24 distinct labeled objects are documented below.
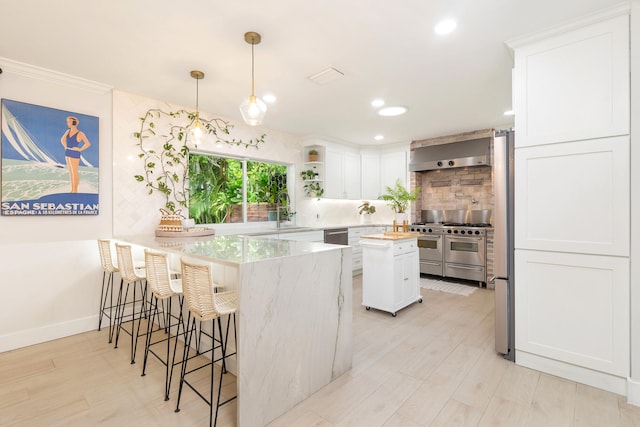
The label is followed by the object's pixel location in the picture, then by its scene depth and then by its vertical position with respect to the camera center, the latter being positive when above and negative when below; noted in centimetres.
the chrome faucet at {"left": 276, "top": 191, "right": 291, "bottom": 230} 525 +20
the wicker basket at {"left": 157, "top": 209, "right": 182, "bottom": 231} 338 -9
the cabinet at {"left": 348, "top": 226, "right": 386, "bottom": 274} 573 -56
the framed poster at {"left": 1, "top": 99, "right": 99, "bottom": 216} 278 +53
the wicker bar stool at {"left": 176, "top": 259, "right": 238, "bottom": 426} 171 -47
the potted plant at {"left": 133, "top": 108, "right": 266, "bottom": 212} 363 +78
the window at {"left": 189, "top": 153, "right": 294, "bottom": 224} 429 +37
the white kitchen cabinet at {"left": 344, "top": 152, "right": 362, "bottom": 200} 616 +77
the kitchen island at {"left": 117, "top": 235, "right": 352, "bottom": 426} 171 -67
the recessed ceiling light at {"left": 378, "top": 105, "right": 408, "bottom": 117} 405 +141
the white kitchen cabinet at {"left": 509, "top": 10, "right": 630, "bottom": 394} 203 +8
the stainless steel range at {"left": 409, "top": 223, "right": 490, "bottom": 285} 493 -64
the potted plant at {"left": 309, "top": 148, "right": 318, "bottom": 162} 566 +109
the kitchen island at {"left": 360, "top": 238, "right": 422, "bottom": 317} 354 -74
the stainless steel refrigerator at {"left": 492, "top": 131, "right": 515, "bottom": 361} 252 -25
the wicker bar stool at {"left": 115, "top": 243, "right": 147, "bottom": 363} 257 -48
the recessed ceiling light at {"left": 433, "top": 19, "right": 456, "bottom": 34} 219 +138
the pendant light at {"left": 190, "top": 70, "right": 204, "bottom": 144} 296 +83
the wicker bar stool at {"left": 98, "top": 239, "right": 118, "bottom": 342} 297 -74
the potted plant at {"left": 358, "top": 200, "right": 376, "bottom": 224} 677 +6
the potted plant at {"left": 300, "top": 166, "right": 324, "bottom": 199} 561 +55
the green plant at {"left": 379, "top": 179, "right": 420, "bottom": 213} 397 +20
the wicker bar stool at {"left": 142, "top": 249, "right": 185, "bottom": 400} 216 -46
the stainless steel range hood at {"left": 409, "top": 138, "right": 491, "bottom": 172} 511 +103
